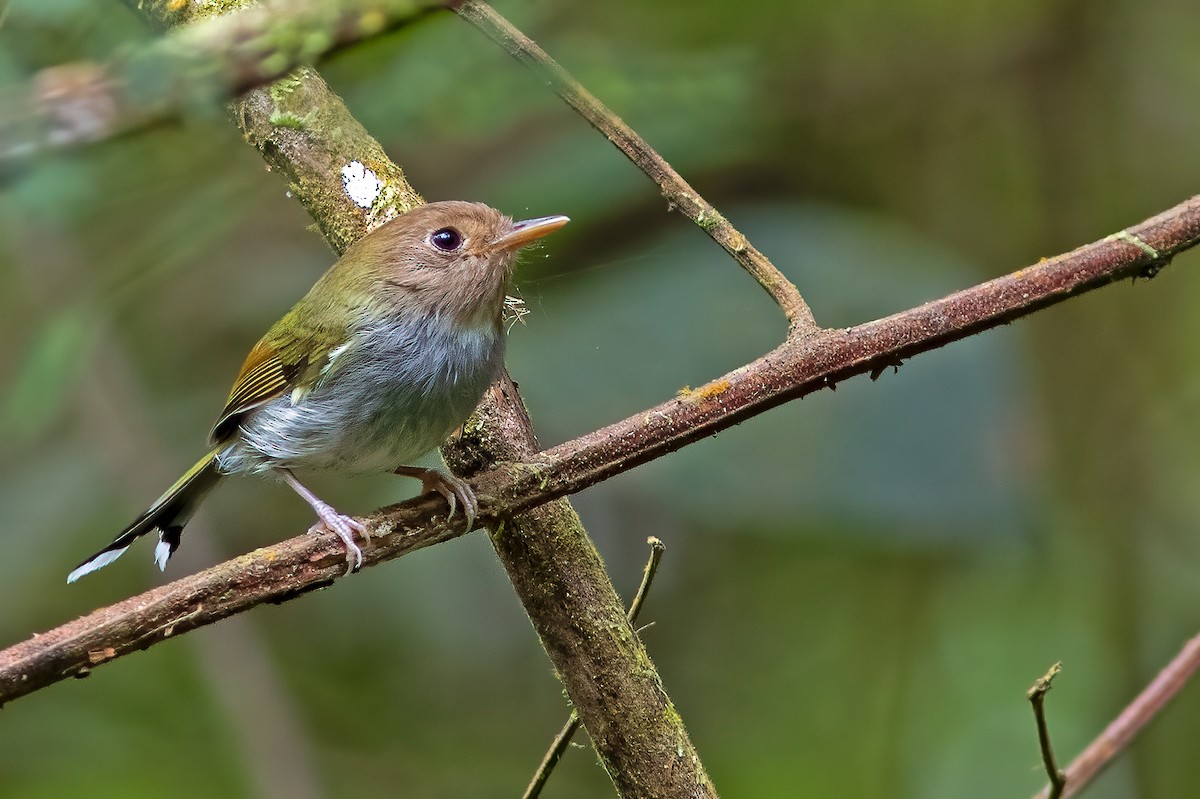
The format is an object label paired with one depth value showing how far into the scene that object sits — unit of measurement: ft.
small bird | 19.15
